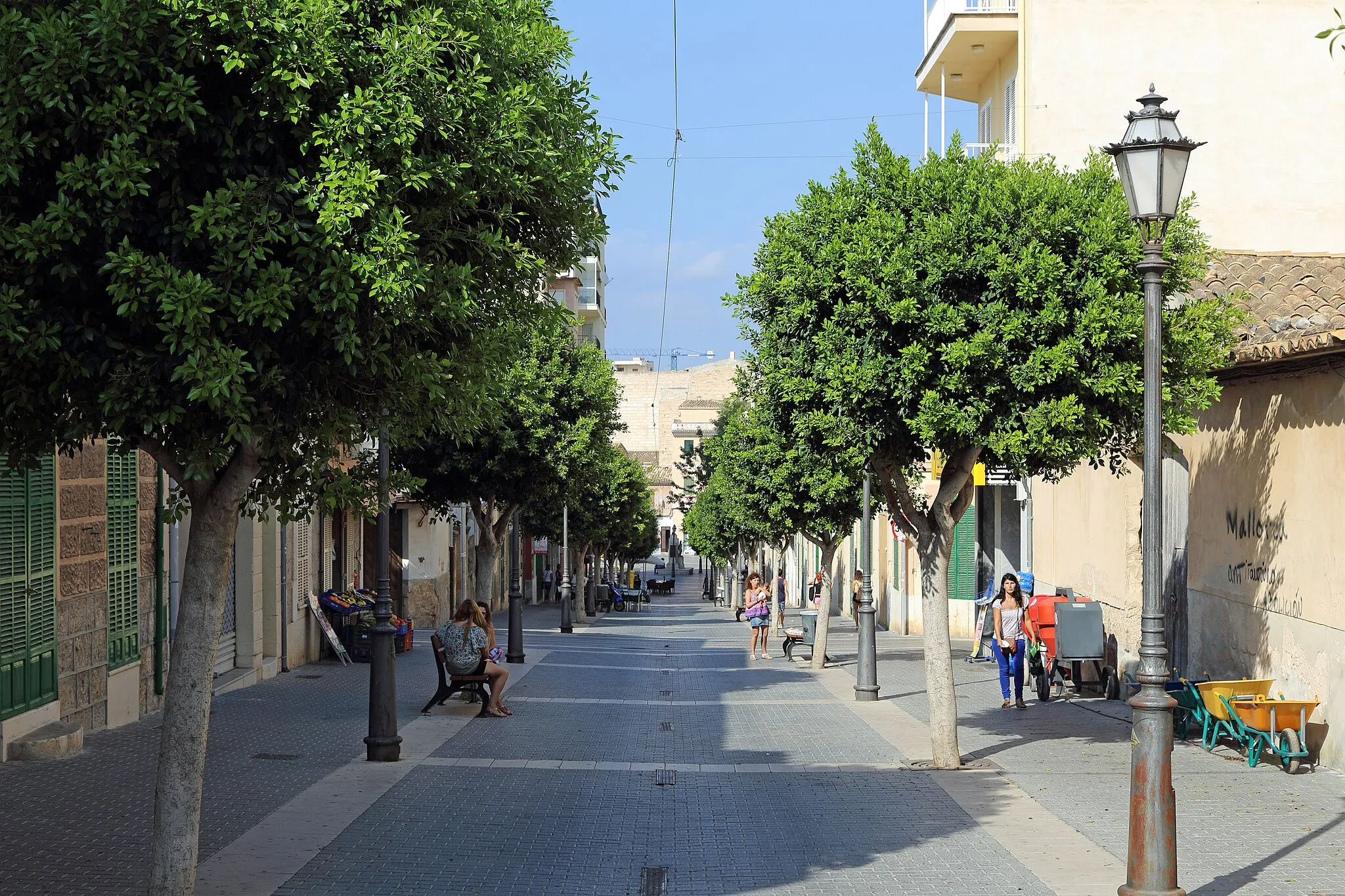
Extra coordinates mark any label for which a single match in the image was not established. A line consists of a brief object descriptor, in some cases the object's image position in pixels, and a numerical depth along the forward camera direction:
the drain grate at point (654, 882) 8.10
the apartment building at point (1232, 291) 13.00
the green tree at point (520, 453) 23.83
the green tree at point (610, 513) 47.34
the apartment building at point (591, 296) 84.50
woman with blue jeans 17.28
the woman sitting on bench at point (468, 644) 16.30
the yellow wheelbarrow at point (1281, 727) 12.04
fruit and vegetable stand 23.88
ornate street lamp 7.37
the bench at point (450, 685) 16.47
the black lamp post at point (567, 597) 37.38
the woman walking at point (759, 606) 27.70
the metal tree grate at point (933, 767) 12.85
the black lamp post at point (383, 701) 12.88
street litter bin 29.61
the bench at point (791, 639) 27.17
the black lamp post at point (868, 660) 19.09
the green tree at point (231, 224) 6.16
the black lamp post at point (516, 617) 23.61
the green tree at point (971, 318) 11.77
